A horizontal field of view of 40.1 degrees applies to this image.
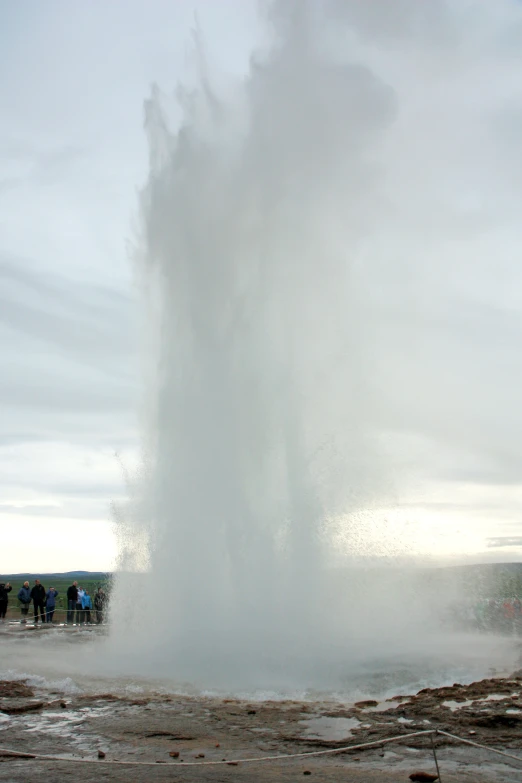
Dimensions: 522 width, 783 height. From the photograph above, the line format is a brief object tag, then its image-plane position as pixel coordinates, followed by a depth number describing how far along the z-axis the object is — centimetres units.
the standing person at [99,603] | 2617
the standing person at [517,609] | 2618
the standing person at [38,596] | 2647
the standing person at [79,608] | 2594
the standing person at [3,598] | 2630
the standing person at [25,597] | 2795
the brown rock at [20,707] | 1033
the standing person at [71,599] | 2614
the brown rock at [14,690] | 1138
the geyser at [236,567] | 1464
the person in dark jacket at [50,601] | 2616
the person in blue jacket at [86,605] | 2603
